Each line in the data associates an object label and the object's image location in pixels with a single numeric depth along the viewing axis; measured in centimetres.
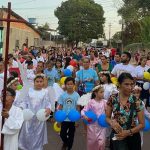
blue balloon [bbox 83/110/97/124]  431
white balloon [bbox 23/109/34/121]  401
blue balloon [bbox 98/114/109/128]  420
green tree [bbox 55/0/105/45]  4464
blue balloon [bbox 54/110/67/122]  439
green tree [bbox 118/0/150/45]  2684
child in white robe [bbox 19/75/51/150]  443
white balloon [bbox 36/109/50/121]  416
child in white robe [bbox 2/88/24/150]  351
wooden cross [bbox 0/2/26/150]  311
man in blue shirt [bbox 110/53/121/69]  790
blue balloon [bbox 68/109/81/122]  437
